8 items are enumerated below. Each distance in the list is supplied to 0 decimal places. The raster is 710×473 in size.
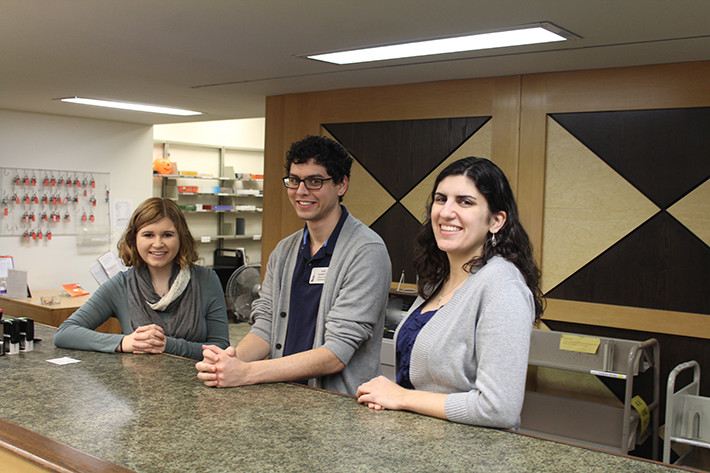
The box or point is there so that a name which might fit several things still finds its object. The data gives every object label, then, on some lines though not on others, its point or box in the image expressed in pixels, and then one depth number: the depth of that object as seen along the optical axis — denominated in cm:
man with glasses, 200
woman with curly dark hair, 151
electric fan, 613
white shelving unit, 929
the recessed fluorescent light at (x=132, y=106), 559
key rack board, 633
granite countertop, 133
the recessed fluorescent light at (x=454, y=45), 296
